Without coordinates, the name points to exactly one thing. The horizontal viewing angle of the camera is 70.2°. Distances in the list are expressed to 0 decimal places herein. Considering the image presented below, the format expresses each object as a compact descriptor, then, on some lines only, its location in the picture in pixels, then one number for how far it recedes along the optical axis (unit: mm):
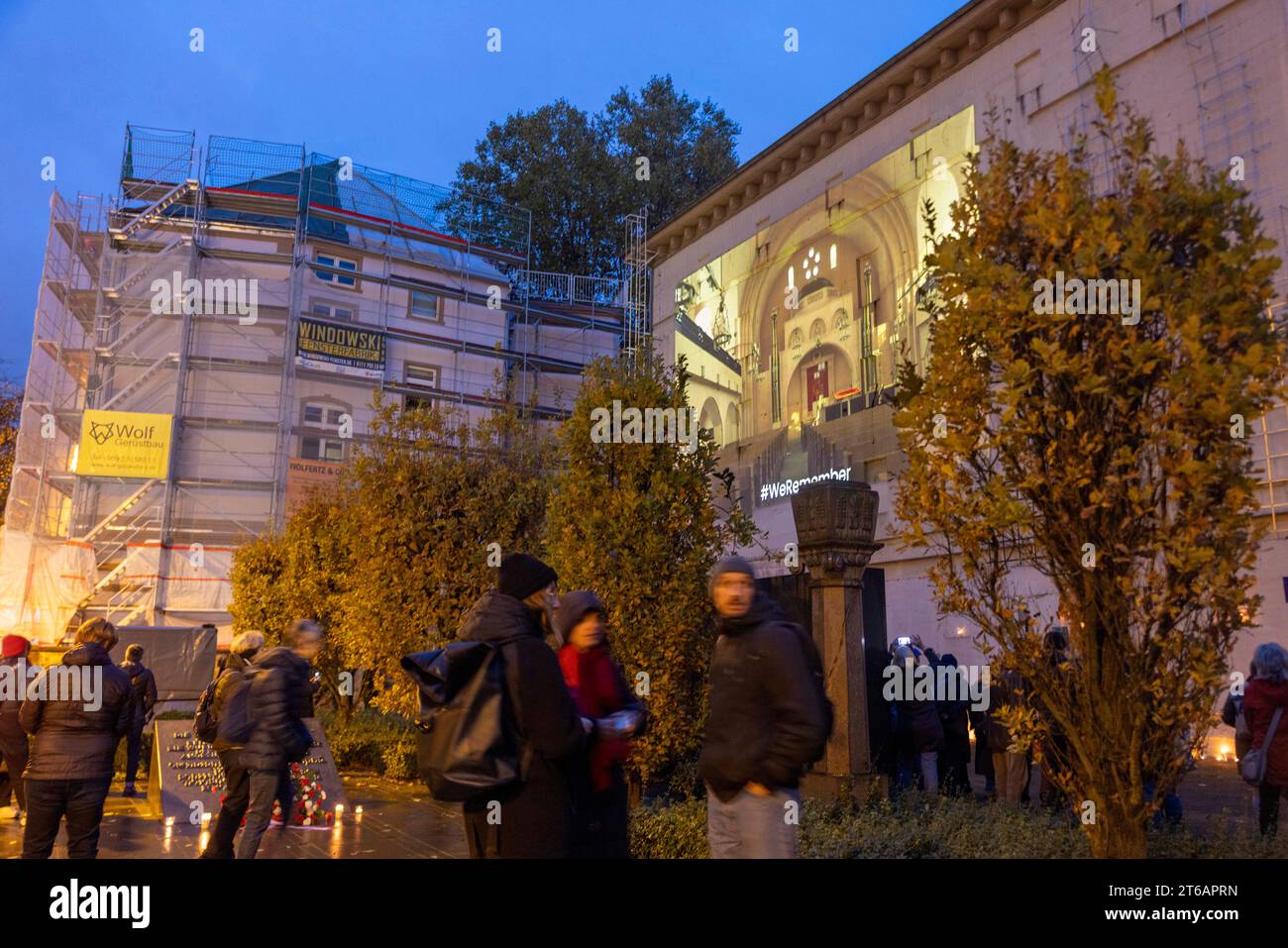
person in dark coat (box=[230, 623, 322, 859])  6875
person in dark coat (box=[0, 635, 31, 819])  8227
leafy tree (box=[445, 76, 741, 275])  44906
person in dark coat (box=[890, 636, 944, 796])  10023
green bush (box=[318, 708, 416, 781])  13570
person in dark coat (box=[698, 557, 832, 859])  4156
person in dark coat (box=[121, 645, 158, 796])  11688
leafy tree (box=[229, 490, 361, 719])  17312
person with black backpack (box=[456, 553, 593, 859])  3789
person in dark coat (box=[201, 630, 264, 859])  7102
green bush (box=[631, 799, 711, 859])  7141
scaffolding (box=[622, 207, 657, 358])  35062
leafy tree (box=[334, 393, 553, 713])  12773
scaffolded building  28266
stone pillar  8727
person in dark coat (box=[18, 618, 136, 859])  6078
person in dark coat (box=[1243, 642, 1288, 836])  7430
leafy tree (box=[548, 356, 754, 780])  8789
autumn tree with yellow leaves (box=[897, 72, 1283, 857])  5160
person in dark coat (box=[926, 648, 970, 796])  10812
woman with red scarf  4004
